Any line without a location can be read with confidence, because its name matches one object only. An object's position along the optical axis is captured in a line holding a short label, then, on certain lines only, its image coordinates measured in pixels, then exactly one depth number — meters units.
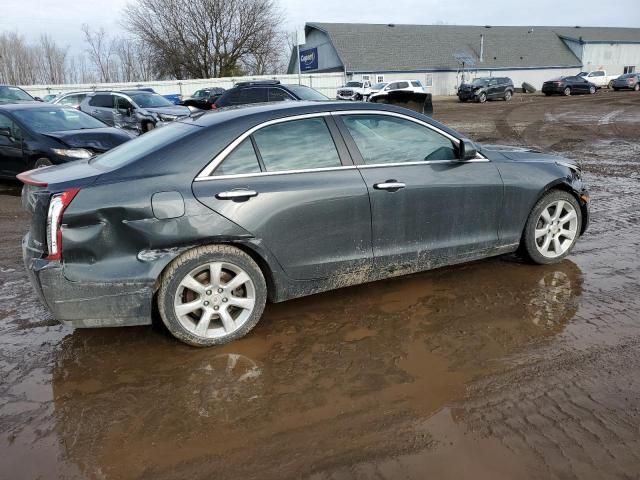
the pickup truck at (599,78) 44.25
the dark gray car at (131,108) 14.52
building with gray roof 50.28
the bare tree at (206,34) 44.59
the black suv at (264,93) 13.90
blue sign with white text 54.31
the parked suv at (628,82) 40.54
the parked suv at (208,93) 29.73
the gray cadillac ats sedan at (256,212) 3.26
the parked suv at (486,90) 34.47
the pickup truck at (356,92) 32.31
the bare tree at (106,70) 57.50
